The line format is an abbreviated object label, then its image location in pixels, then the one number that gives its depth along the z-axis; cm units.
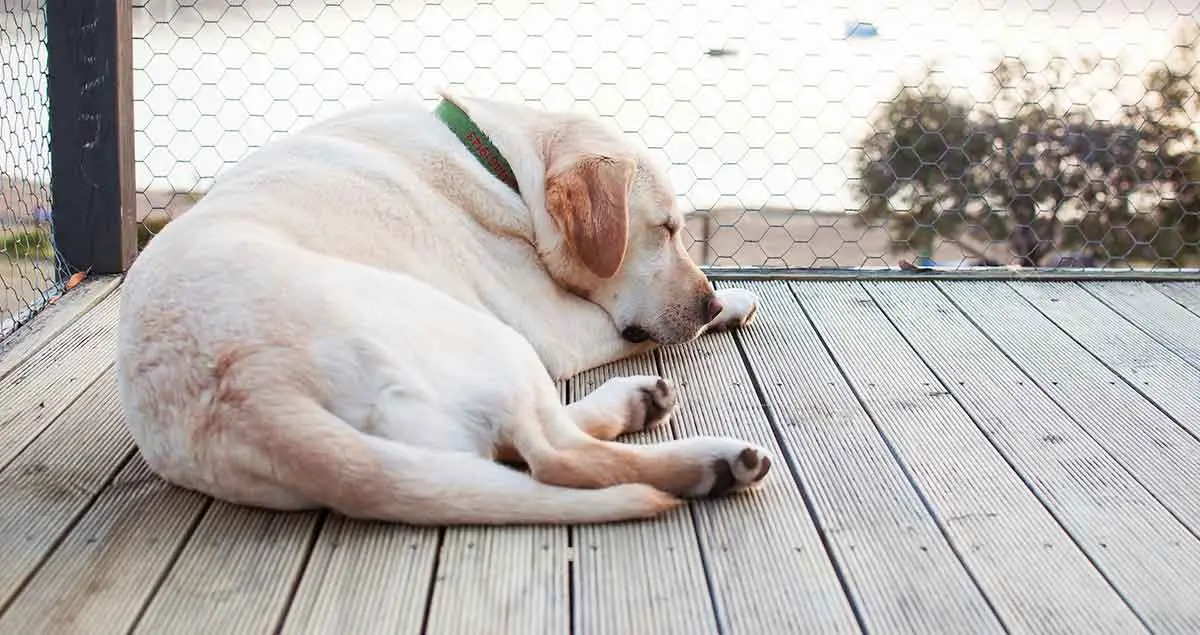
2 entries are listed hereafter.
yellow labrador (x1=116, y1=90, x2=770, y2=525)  178
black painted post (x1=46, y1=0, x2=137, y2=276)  319
